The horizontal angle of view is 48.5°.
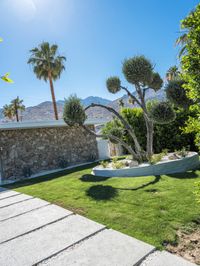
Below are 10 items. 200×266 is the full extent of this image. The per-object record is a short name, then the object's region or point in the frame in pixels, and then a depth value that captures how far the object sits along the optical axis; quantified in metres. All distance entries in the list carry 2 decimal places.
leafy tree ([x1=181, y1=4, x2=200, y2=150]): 2.88
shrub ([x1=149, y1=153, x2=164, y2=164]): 8.53
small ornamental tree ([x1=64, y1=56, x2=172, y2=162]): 8.27
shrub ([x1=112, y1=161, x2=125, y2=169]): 9.05
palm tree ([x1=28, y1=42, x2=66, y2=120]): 24.52
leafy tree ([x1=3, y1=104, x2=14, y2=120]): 40.88
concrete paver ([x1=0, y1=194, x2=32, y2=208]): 6.42
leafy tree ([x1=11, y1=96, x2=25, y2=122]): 39.79
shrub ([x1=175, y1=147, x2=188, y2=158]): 9.21
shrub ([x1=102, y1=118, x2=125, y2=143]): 10.41
